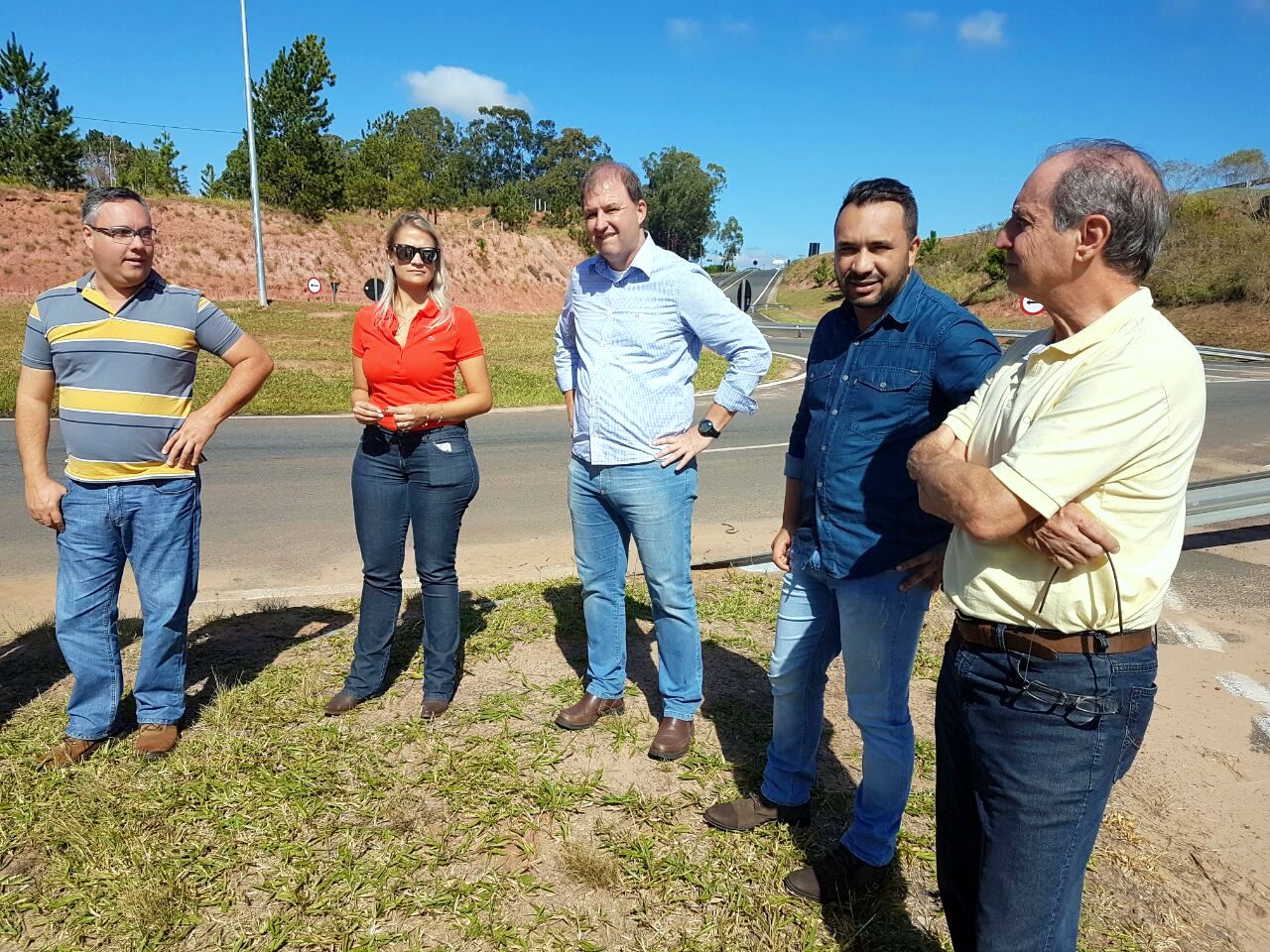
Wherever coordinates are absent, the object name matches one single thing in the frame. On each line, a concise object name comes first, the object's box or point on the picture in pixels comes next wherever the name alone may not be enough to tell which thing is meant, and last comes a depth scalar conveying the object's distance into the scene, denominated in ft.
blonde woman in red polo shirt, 10.80
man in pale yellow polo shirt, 4.90
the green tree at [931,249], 184.24
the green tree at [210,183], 160.09
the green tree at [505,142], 350.43
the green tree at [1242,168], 126.31
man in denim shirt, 7.41
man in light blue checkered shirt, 10.03
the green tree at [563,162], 286.93
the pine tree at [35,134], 114.01
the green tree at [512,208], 163.02
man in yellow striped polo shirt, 9.69
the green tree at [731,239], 402.52
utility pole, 92.07
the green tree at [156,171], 148.56
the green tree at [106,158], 158.10
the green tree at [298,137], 123.24
